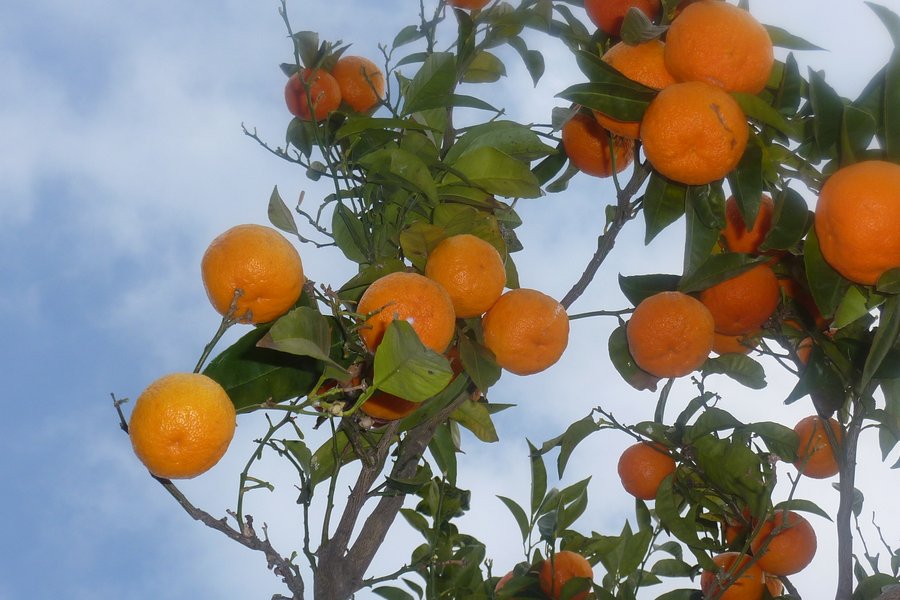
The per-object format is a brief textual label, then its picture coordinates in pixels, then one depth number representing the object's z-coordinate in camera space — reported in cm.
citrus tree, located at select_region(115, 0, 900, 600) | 119
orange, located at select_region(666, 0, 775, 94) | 126
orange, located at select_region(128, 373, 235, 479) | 106
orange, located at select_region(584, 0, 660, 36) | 147
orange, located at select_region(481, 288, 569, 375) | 136
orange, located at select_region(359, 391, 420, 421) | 136
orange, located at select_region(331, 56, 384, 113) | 189
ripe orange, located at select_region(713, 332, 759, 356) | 173
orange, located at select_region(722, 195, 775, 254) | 152
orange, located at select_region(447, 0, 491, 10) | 190
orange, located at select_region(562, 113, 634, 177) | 162
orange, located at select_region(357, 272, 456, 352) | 120
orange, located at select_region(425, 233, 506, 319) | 132
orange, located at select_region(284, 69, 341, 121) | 179
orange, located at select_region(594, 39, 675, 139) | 136
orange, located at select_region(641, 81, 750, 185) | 123
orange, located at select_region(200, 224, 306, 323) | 117
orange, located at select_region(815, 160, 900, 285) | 115
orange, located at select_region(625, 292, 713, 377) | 149
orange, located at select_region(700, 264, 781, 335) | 153
